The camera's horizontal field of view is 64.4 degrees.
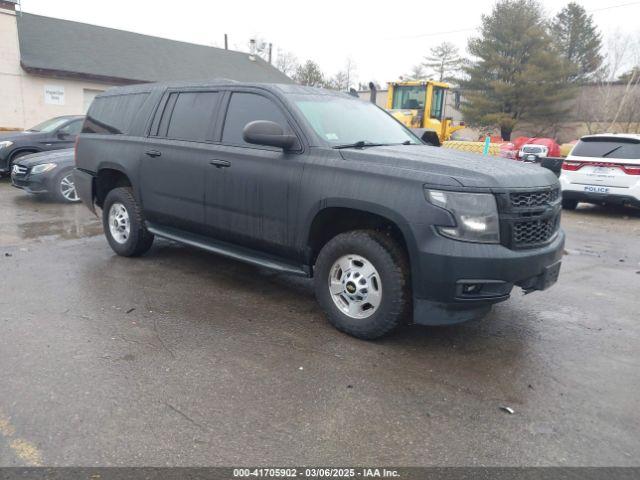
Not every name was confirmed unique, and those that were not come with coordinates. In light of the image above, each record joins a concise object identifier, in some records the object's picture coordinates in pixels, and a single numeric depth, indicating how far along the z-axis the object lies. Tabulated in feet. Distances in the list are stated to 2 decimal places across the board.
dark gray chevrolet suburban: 11.39
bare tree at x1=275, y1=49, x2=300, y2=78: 188.98
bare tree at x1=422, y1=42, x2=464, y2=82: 186.19
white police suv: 32.01
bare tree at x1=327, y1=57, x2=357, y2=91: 192.67
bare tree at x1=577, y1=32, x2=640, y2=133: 107.14
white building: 62.34
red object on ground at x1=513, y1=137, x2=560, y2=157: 67.20
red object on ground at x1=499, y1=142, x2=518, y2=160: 58.39
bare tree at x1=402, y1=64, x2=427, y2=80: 188.88
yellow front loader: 51.11
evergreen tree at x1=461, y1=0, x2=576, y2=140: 122.83
